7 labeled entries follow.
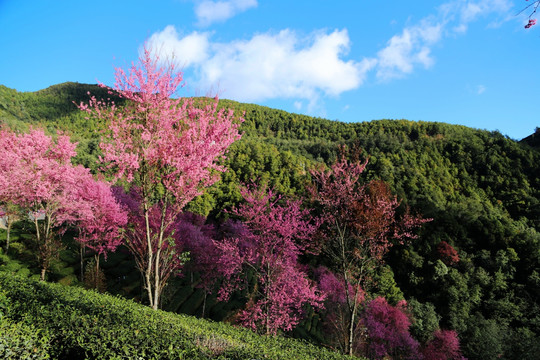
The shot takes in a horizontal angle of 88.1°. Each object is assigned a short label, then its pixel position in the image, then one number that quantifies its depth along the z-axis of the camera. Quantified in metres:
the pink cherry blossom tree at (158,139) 7.82
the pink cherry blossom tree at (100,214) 18.16
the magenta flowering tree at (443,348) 23.55
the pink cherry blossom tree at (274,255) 14.15
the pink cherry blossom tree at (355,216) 11.19
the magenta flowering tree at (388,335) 21.80
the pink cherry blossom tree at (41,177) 13.80
